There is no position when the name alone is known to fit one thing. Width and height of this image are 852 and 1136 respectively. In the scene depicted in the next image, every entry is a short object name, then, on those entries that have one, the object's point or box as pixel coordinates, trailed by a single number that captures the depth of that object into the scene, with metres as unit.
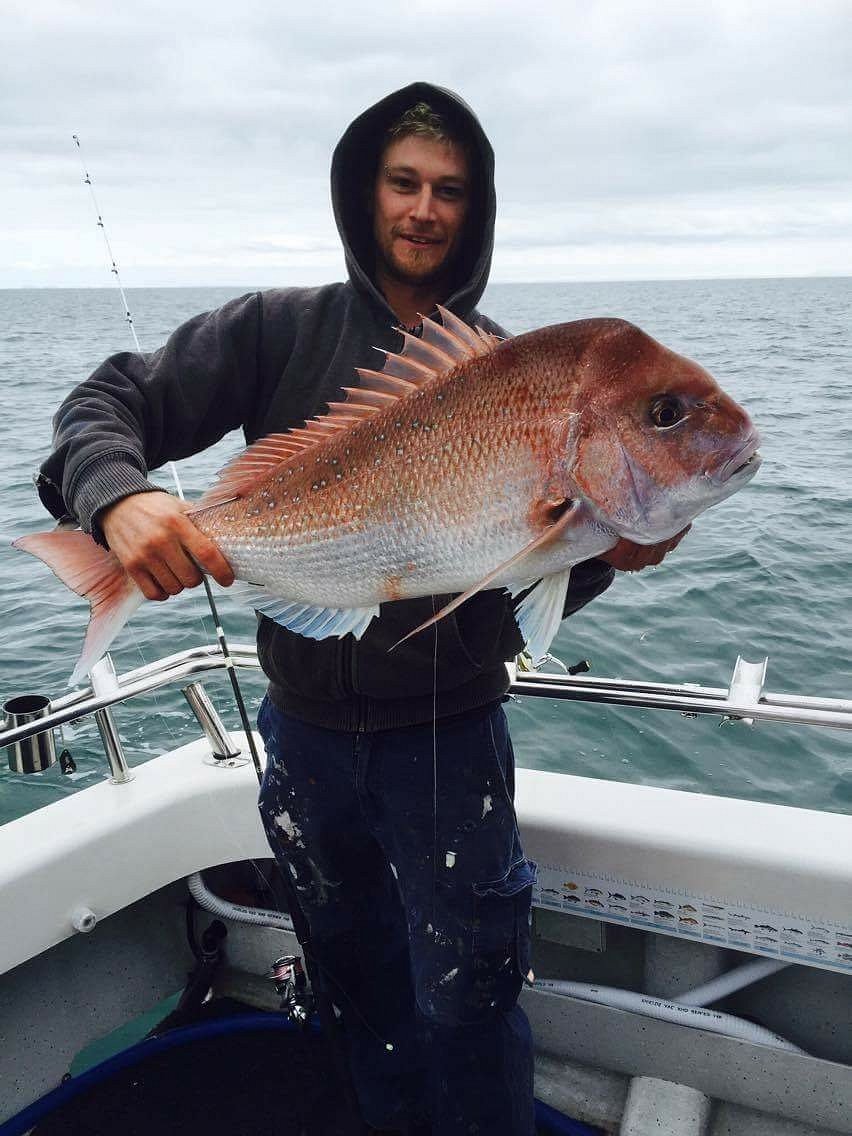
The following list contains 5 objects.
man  2.26
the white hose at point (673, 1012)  2.85
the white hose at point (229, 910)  3.38
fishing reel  2.98
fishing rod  2.89
